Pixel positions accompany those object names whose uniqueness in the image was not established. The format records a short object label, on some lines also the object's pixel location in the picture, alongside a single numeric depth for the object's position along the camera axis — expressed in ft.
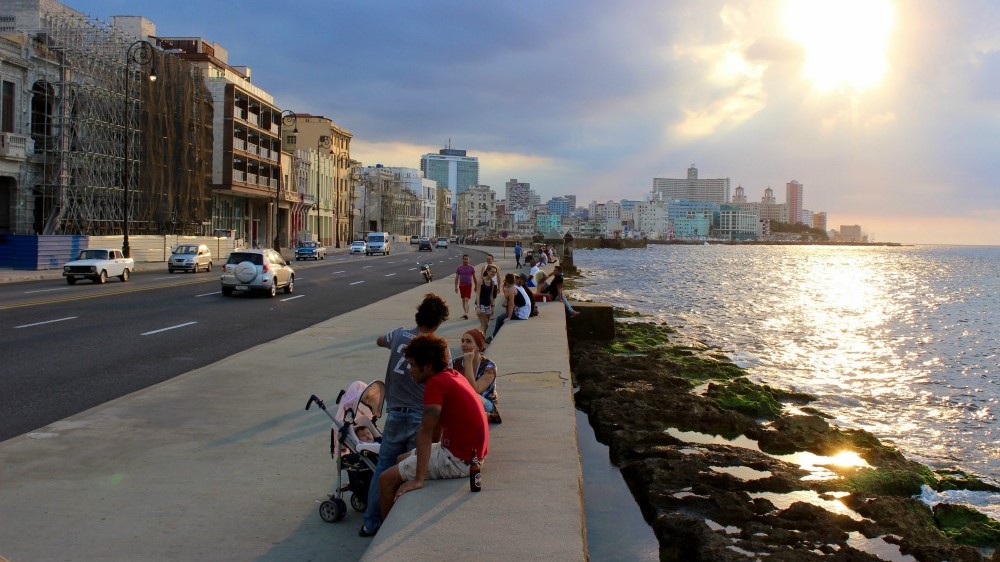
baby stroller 20.95
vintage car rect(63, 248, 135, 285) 103.04
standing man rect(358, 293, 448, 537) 20.59
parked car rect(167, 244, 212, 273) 134.31
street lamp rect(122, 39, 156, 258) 134.62
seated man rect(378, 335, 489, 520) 18.86
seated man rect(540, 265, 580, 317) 78.56
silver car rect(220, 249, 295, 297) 87.04
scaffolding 144.56
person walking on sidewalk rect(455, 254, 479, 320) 70.13
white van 260.01
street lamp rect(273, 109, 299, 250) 259.97
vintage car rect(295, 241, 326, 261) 203.41
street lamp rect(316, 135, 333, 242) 355.36
